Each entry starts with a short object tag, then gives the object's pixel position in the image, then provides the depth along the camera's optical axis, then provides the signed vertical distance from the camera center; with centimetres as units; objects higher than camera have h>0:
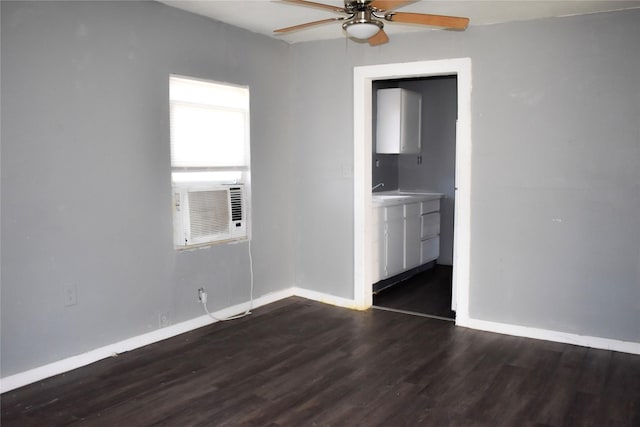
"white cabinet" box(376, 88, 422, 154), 555 +45
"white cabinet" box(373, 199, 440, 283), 489 -76
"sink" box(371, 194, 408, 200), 521 -36
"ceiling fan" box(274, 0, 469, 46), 260 +75
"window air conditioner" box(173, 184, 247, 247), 382 -39
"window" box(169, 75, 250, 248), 383 +3
